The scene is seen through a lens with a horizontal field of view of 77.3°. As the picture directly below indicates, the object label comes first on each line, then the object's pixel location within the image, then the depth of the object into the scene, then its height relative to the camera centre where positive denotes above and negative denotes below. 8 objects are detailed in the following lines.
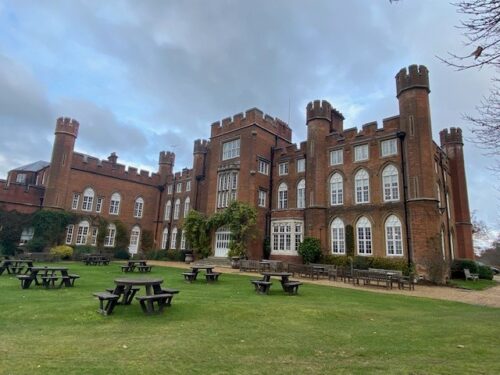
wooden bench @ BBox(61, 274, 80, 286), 11.67 -1.25
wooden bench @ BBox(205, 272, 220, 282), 14.24 -1.08
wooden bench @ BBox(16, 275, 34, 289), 11.01 -1.27
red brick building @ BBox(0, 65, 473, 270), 20.83 +5.96
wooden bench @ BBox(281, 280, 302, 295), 11.55 -1.16
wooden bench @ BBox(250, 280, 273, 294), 11.37 -1.17
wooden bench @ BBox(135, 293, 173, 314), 7.60 -1.29
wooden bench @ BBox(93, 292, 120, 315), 7.37 -1.27
